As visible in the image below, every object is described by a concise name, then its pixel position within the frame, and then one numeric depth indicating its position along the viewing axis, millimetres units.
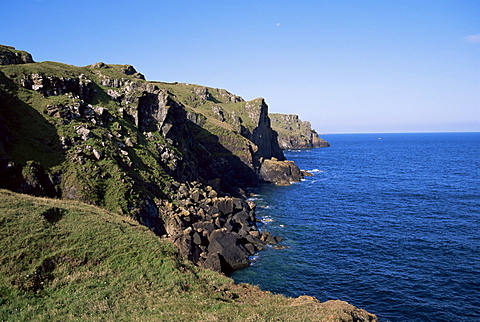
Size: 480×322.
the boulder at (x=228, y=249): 43531
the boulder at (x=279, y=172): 110181
